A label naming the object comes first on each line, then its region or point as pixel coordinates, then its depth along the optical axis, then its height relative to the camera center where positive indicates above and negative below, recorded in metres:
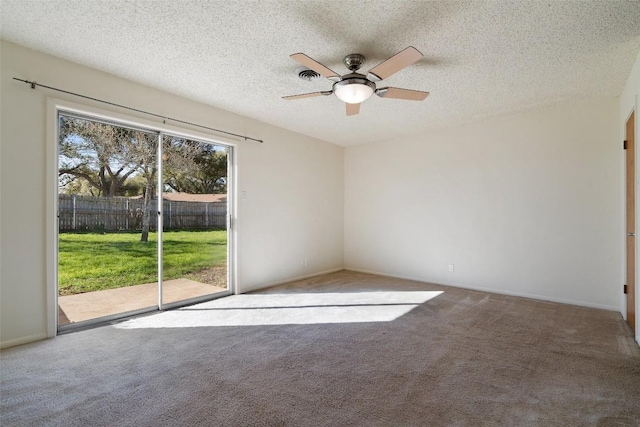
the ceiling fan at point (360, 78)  2.34 +1.15
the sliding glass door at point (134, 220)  3.16 -0.05
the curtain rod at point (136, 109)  2.79 +1.17
